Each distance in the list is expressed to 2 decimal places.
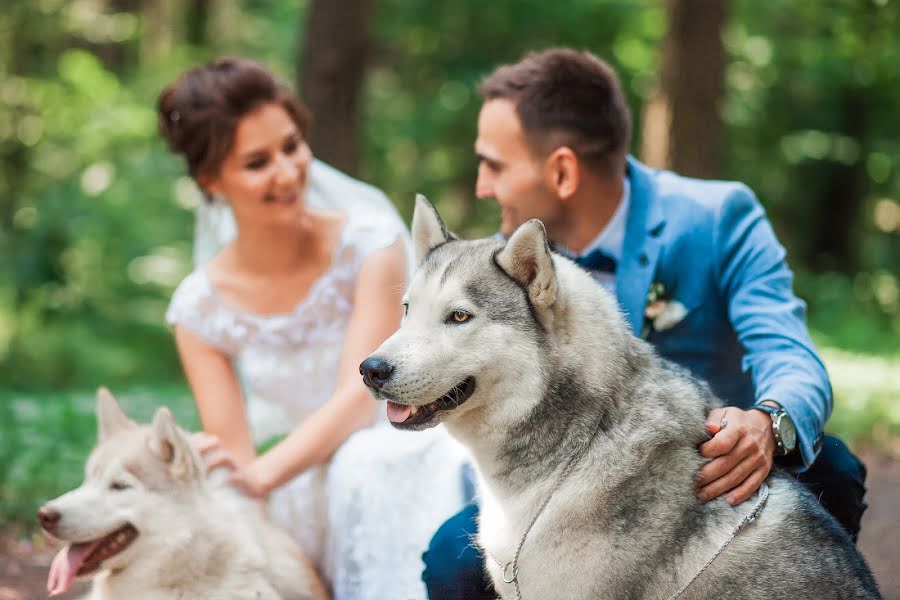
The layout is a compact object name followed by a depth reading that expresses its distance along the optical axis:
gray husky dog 2.67
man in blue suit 3.31
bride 3.95
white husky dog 3.60
